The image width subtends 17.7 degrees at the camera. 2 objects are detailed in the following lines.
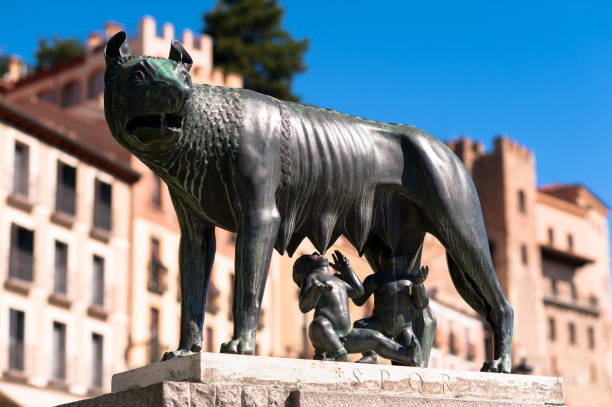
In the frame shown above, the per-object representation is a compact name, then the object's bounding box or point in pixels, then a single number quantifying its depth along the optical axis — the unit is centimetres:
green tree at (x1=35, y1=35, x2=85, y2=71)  9804
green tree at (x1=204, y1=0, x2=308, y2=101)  9461
